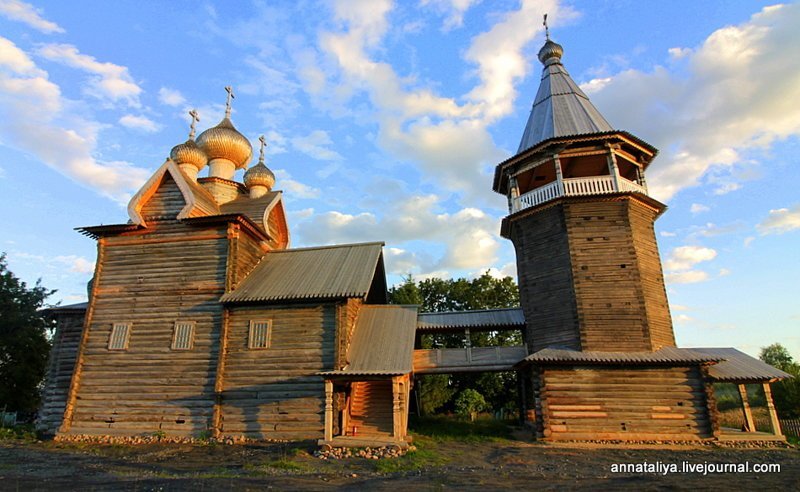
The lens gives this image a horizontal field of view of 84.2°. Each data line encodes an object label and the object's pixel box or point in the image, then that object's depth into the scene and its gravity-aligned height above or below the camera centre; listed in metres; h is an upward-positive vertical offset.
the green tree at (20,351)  28.31 +2.55
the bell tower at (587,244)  16.38 +5.46
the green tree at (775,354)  68.56 +4.94
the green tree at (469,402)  28.22 -0.84
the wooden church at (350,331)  15.26 +2.12
